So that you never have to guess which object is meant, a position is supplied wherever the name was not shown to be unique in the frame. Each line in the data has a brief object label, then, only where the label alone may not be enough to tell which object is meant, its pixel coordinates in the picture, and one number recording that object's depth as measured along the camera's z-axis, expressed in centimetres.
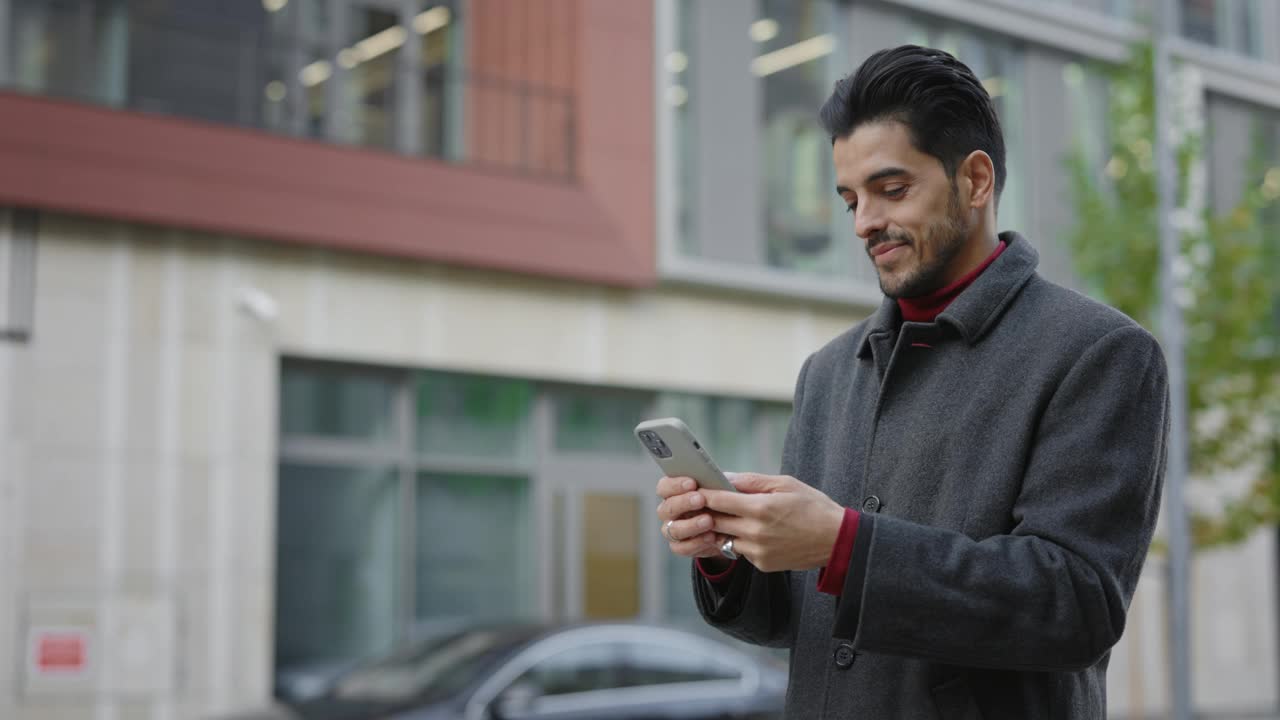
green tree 1571
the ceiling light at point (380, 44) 1388
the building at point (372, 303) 1198
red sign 1169
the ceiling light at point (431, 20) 1443
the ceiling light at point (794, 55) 1631
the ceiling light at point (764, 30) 1627
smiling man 199
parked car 899
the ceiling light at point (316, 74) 1345
